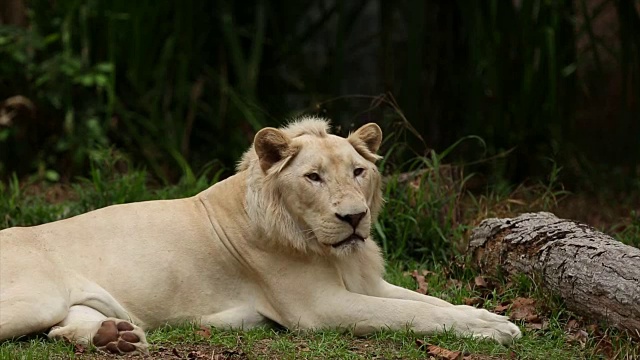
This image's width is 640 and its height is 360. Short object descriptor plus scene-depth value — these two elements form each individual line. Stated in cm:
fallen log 1052
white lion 1060
